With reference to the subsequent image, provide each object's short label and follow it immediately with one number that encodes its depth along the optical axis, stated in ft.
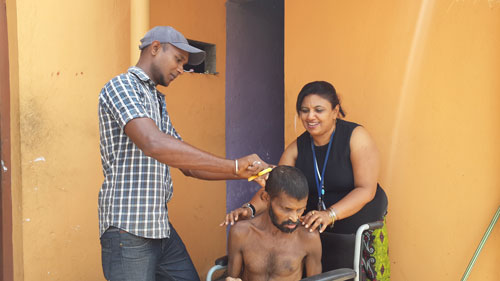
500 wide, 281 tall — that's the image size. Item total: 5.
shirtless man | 7.99
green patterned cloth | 9.45
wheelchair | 8.07
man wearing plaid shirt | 6.52
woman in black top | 9.23
